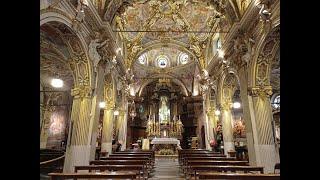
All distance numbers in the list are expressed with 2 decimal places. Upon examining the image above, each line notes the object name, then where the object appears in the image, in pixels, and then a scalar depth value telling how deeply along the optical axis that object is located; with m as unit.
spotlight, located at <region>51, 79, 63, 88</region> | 8.28
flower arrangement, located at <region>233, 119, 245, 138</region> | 16.37
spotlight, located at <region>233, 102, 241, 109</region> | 16.05
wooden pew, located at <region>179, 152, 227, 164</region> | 8.67
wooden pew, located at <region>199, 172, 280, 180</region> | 4.10
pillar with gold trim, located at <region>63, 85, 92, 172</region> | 7.59
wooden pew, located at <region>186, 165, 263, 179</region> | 5.31
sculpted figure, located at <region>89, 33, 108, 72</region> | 8.17
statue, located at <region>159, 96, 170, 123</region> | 22.45
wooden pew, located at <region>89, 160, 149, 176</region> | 6.38
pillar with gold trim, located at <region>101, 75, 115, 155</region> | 11.91
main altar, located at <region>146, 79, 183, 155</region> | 20.45
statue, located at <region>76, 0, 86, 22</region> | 7.02
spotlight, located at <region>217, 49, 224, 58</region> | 11.27
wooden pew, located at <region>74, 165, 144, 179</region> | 5.51
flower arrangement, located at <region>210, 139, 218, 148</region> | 13.98
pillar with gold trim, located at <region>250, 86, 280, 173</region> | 7.69
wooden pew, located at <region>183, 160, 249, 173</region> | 6.33
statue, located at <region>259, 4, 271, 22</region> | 6.72
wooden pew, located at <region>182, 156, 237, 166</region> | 7.54
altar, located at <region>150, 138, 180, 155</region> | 15.36
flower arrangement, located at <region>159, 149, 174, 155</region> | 15.56
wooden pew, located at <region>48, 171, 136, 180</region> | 4.16
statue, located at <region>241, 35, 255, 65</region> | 8.13
